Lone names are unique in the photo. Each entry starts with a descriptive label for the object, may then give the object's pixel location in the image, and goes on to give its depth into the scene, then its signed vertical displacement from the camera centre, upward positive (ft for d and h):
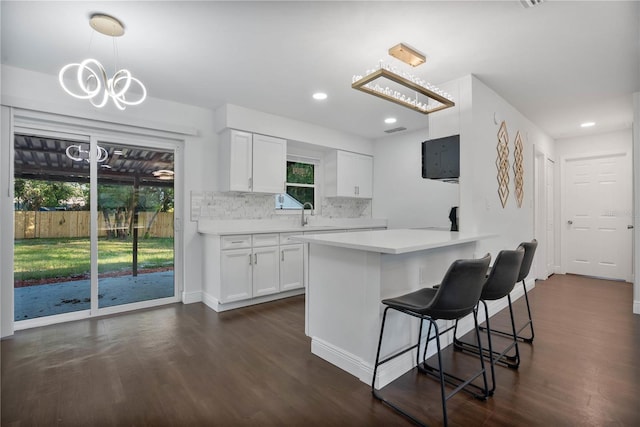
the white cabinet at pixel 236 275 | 11.55 -2.27
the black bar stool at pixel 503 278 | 6.79 -1.42
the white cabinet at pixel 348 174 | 17.12 +2.24
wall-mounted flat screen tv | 10.03 +1.84
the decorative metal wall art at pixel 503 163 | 11.59 +1.90
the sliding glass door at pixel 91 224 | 10.03 -0.36
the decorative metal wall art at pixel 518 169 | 13.00 +1.90
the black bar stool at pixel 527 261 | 8.18 -1.27
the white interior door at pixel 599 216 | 16.37 -0.11
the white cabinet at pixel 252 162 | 12.87 +2.23
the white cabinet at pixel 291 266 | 13.14 -2.22
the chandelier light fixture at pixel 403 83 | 7.25 +3.24
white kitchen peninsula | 6.73 -1.76
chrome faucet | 15.95 -0.35
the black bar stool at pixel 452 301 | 5.39 -1.60
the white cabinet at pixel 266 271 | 12.36 -2.29
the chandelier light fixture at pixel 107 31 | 6.86 +4.29
